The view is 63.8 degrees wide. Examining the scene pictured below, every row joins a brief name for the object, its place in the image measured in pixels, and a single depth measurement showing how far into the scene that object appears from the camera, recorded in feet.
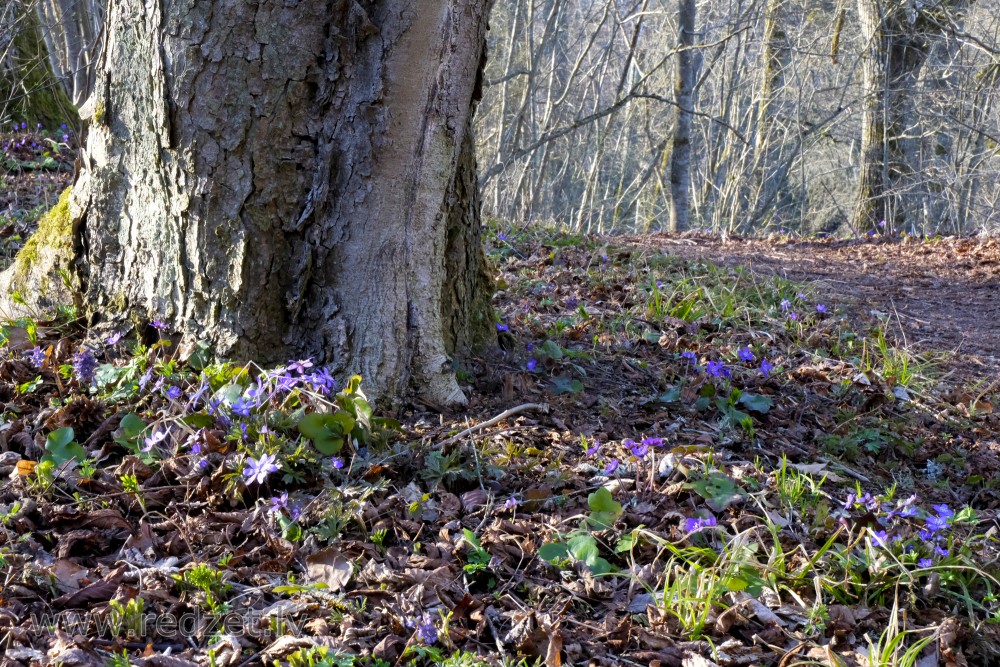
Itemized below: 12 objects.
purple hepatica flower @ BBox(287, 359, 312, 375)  7.81
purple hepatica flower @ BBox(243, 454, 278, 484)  6.69
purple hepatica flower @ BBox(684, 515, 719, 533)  6.86
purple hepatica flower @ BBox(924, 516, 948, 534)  6.76
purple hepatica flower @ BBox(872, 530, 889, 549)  6.41
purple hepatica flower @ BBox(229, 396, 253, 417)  7.51
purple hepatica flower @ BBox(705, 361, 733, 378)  10.35
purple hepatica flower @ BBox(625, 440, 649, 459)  7.93
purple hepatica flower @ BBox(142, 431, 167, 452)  7.25
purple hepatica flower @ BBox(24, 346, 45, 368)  8.50
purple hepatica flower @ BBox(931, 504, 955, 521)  6.85
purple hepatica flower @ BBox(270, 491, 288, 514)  6.75
